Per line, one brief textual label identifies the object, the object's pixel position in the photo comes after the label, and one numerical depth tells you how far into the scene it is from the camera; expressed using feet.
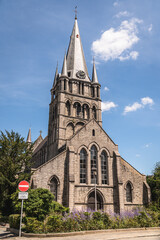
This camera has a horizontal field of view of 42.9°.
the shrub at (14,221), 48.06
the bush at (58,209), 61.02
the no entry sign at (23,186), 42.09
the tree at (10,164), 68.21
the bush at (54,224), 42.17
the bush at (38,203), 47.12
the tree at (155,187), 88.34
